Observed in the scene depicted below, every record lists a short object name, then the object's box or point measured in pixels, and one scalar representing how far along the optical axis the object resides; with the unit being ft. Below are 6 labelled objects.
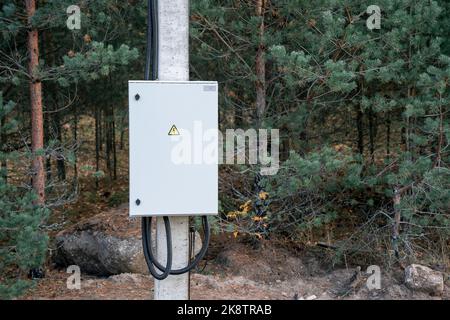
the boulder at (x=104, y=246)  21.58
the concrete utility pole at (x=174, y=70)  10.30
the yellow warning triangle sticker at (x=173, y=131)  10.34
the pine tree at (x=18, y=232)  15.76
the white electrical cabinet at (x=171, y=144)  10.31
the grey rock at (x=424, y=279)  19.27
